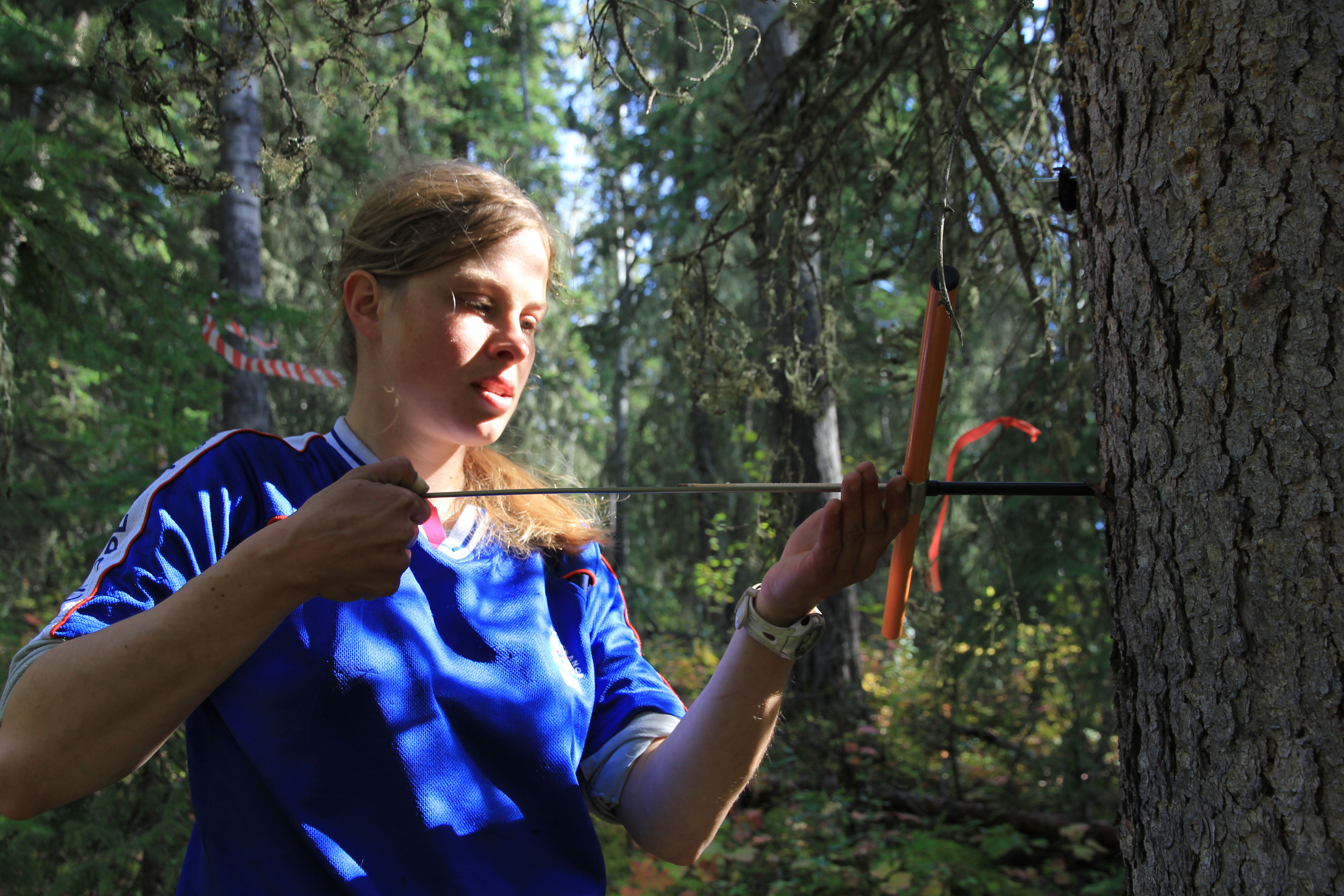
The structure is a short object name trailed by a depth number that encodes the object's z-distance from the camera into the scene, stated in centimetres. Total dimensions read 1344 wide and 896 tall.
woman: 110
